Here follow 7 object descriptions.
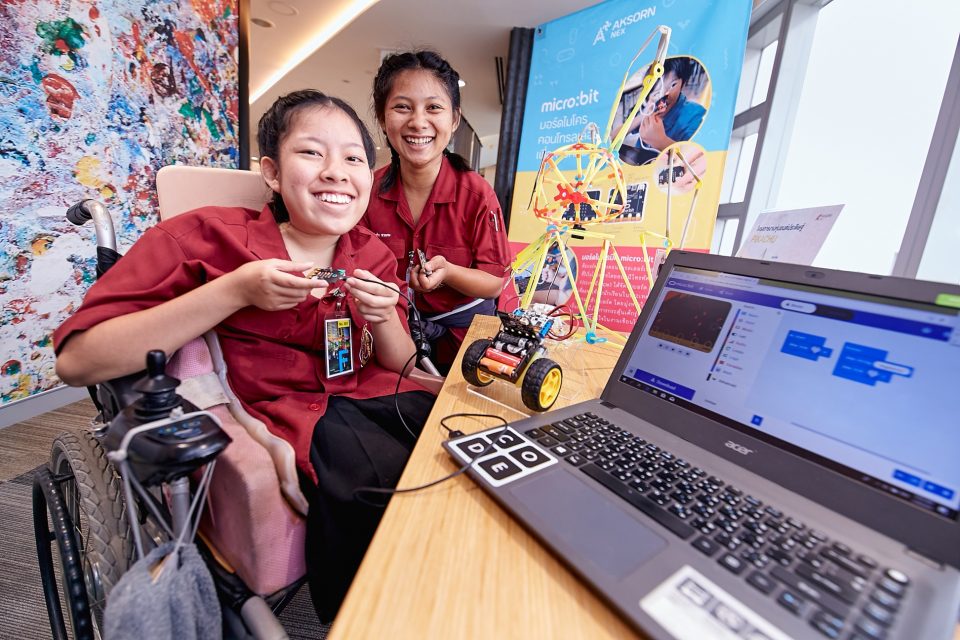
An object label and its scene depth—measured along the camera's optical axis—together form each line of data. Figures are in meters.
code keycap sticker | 0.45
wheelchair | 0.40
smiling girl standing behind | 1.29
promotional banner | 2.12
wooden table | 0.30
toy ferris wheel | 1.04
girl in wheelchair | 0.60
